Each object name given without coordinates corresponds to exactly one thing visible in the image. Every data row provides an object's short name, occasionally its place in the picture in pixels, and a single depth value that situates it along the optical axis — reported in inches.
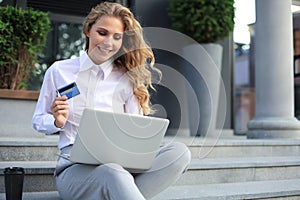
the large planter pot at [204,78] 155.4
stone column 136.9
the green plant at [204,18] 153.3
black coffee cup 59.6
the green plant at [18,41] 114.0
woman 52.6
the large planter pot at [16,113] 107.1
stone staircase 74.1
